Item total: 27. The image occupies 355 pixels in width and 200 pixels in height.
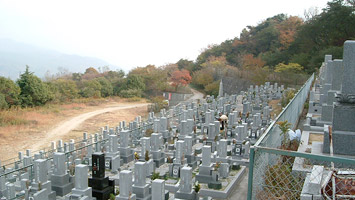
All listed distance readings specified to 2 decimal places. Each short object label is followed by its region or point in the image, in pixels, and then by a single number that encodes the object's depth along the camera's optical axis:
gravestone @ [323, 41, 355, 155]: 7.98
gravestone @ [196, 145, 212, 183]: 10.02
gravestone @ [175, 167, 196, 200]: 8.84
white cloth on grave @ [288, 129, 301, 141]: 9.35
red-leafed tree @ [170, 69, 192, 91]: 43.12
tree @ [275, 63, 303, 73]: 34.85
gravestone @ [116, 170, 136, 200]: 8.23
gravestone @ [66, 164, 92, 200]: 8.45
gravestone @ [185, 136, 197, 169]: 11.58
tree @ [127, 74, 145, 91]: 45.31
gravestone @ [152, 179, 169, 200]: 7.96
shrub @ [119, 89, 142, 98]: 44.35
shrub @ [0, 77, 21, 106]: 30.52
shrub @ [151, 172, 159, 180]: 10.05
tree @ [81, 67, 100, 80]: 55.18
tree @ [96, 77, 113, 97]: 44.62
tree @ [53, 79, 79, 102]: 40.09
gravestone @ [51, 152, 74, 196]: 9.79
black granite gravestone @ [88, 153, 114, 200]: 8.99
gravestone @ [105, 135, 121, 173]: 11.48
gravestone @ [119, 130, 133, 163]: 12.53
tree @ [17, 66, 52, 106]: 32.44
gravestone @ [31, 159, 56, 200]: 9.20
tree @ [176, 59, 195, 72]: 56.34
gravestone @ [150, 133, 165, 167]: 11.95
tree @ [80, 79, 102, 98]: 42.66
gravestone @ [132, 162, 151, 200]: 8.77
